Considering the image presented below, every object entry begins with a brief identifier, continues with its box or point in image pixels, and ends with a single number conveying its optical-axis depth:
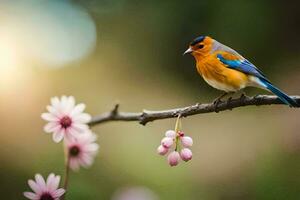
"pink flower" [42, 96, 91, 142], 2.80
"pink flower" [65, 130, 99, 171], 2.88
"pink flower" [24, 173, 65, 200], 2.73
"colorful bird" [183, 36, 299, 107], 2.83
